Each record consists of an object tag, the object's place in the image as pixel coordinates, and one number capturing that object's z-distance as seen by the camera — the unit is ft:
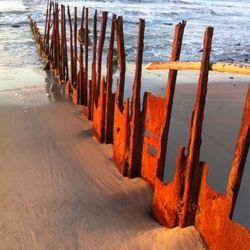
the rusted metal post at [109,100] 15.48
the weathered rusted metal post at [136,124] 12.65
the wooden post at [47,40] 34.09
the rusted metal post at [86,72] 19.35
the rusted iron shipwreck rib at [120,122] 14.11
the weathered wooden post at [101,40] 16.30
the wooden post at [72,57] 23.68
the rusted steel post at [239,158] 8.04
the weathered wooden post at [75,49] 21.94
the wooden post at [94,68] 18.15
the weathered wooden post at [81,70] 20.75
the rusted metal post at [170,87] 10.34
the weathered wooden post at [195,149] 9.19
